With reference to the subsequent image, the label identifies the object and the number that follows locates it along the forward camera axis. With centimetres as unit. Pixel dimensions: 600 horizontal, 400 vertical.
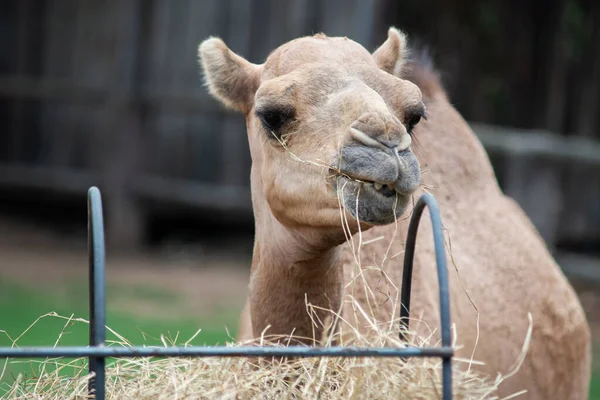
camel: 576
